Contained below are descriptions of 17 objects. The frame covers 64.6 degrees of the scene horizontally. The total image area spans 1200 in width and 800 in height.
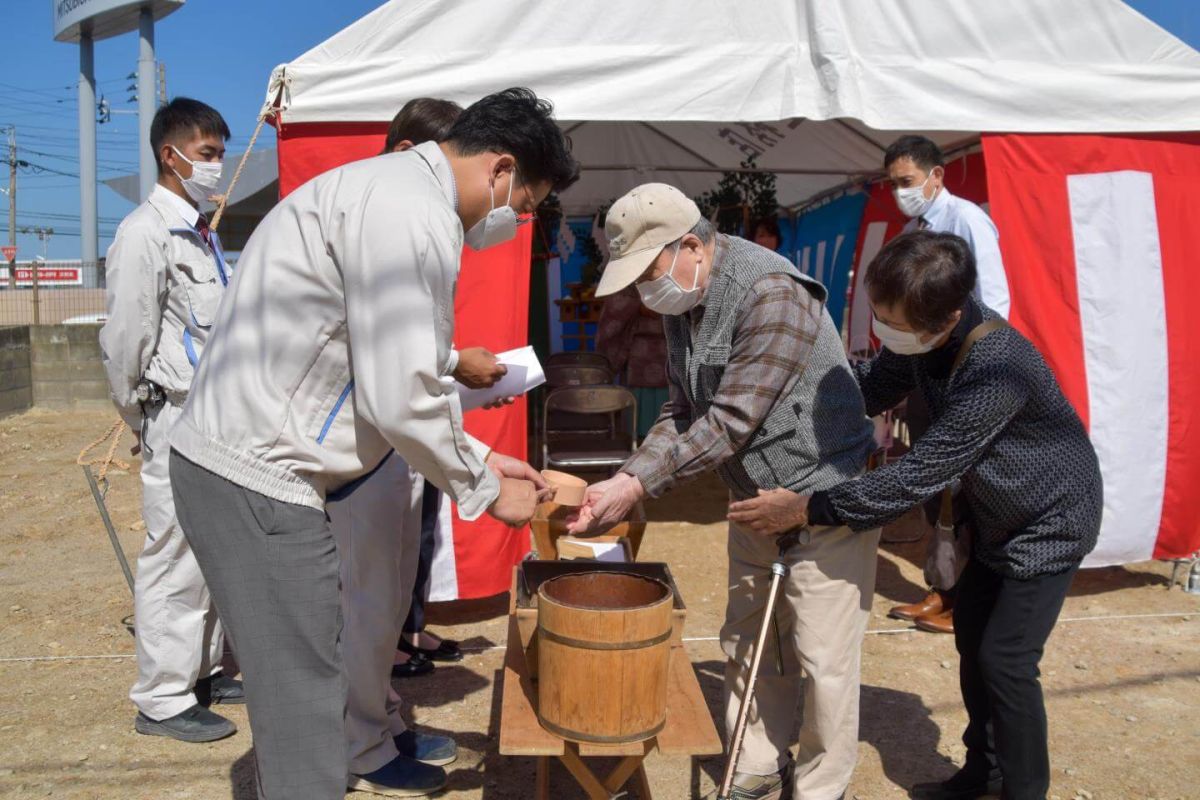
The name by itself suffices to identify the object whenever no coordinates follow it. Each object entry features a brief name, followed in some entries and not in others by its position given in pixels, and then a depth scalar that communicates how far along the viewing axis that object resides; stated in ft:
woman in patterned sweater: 7.72
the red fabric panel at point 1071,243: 15.49
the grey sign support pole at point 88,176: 63.77
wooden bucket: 7.20
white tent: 13.93
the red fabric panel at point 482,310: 13.98
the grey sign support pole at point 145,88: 48.19
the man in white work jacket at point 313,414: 5.54
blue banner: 27.63
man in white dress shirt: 14.46
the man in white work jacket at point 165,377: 10.58
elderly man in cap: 8.13
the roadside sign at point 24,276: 45.85
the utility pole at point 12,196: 126.52
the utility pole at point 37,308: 39.60
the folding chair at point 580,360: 23.06
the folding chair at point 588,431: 19.27
